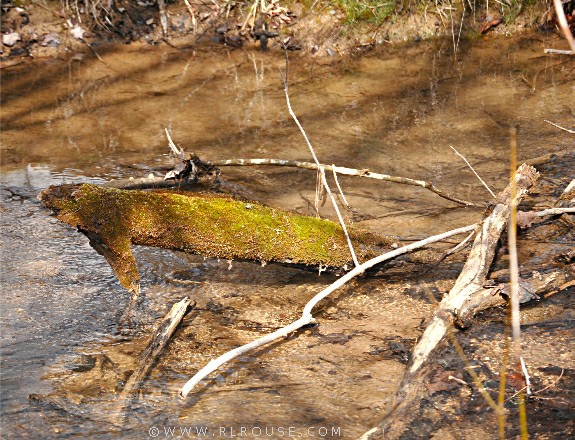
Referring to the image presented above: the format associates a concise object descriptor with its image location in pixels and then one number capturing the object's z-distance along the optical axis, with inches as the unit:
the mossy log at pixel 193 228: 160.1
